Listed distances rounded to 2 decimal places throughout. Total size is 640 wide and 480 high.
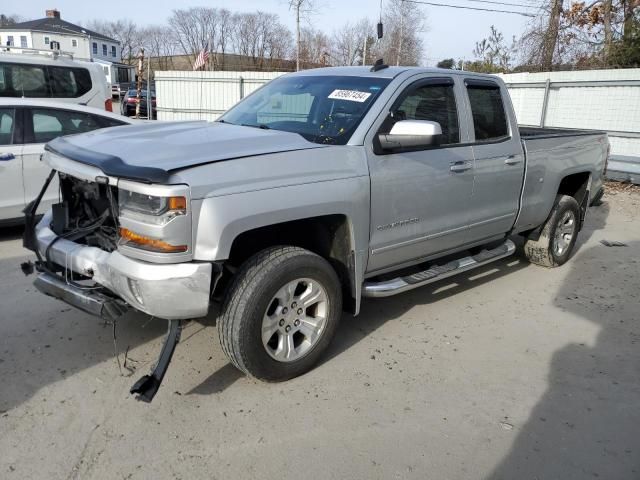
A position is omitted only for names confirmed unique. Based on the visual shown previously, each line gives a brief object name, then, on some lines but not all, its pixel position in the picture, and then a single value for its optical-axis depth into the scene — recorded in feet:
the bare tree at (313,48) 123.44
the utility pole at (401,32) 125.34
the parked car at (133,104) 80.12
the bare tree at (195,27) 194.08
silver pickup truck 9.15
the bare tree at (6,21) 254.94
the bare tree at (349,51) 127.25
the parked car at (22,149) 18.79
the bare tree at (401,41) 128.67
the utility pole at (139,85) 74.37
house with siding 219.00
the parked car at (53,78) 28.60
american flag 68.60
